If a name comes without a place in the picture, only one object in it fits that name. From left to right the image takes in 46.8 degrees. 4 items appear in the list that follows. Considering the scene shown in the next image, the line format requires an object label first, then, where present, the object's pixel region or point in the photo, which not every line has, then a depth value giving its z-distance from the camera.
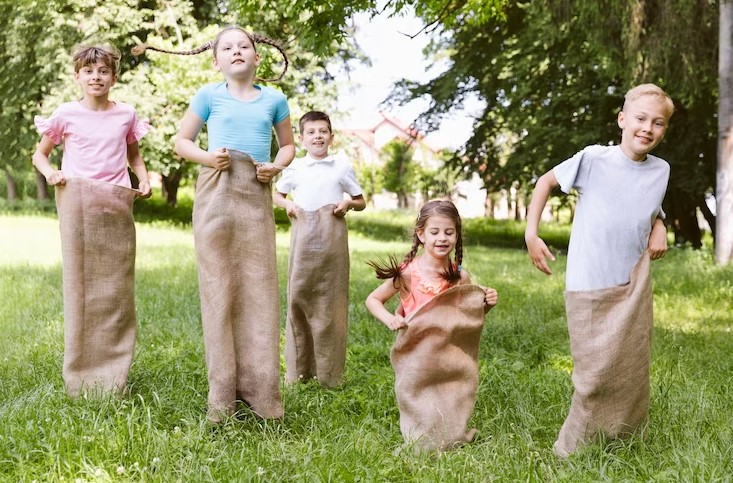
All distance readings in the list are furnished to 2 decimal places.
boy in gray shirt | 4.21
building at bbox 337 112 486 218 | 67.50
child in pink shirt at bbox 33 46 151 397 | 5.34
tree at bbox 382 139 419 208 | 60.09
